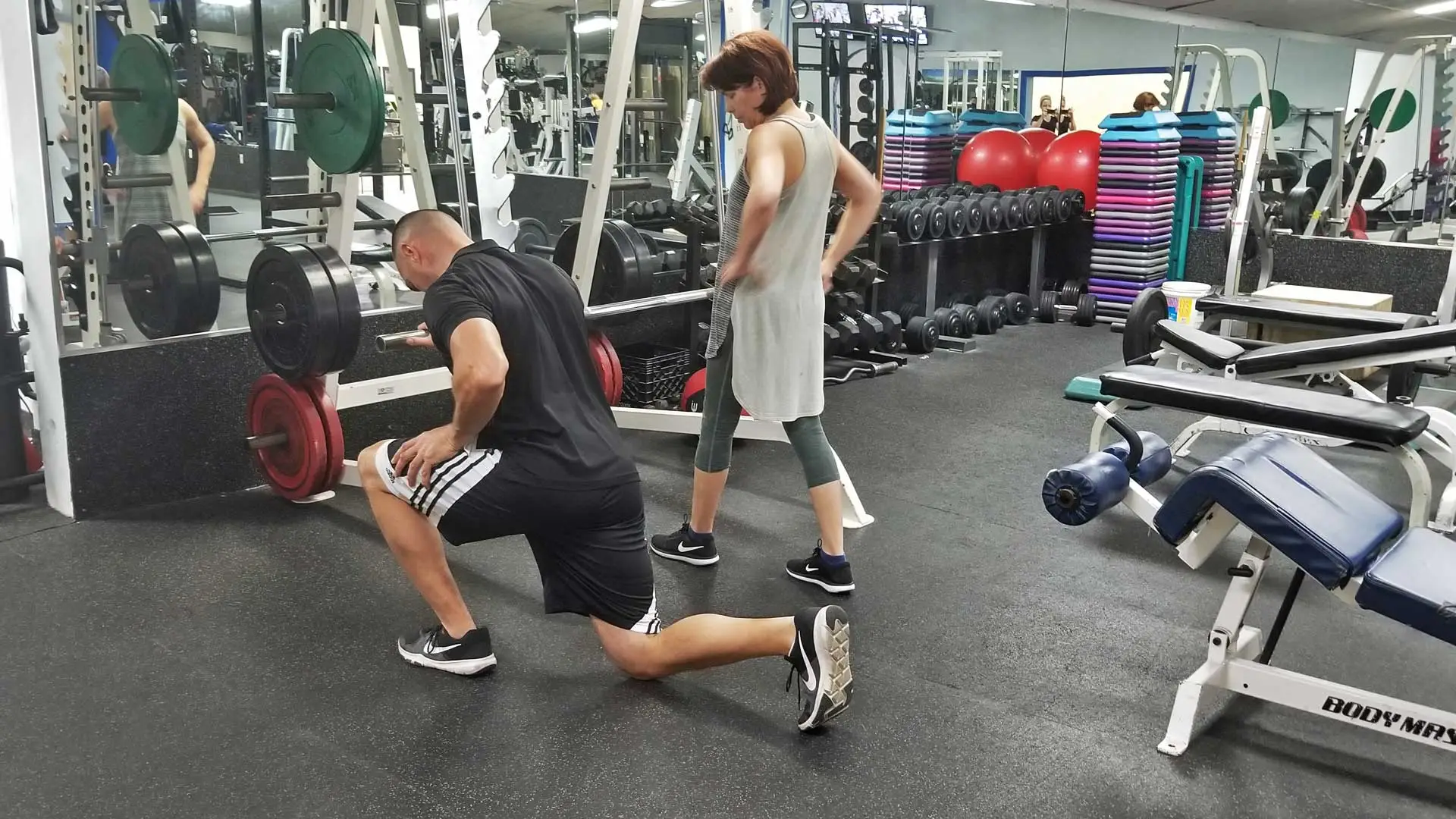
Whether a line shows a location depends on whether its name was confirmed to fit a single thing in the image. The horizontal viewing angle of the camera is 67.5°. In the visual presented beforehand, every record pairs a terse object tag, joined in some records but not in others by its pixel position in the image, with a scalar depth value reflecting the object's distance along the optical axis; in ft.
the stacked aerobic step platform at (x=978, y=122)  23.75
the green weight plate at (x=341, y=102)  9.61
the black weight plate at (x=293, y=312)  9.95
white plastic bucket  14.48
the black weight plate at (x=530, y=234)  16.42
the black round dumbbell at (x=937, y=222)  19.86
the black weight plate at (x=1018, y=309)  21.80
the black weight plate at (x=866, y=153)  19.72
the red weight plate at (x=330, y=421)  10.70
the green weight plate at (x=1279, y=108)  29.50
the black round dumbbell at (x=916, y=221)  19.38
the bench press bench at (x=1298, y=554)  5.92
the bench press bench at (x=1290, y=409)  8.62
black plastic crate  14.71
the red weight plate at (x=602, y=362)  12.62
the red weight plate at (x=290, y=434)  10.62
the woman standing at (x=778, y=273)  7.93
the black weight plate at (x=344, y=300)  10.04
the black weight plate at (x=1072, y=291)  23.02
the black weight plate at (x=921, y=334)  18.75
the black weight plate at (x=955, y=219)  20.13
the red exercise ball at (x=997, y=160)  23.20
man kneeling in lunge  6.45
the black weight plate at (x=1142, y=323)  12.77
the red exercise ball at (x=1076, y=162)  22.82
